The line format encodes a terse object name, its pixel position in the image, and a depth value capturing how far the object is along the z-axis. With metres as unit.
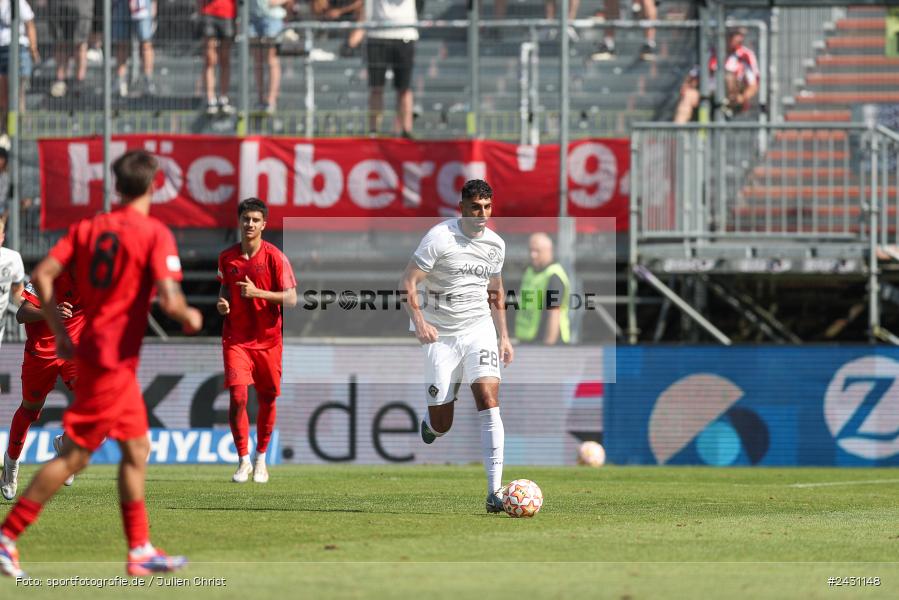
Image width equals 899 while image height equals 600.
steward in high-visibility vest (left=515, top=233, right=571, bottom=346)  21.34
